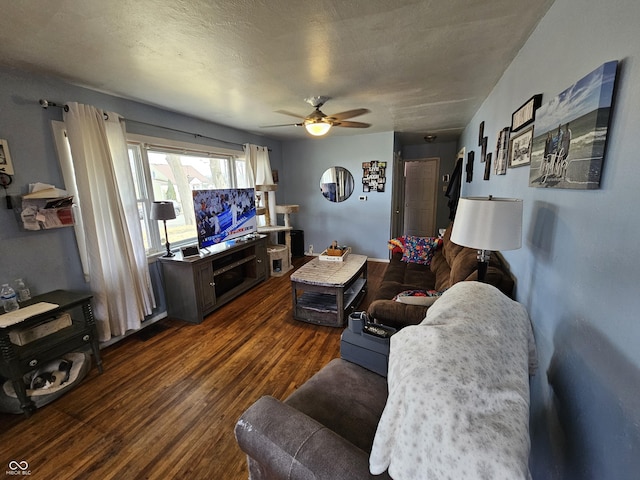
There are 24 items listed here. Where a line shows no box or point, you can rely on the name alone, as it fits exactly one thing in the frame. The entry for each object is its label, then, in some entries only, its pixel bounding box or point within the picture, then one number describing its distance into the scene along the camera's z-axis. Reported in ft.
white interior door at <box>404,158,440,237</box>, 20.19
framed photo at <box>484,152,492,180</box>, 8.13
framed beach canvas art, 2.64
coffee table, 8.80
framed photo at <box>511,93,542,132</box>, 4.42
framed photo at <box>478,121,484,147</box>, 9.38
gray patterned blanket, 1.79
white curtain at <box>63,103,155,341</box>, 7.15
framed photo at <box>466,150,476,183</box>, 11.63
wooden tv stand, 9.31
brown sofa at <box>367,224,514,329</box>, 5.35
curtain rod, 6.59
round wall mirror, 16.15
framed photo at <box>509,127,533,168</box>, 4.72
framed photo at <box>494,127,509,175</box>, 6.29
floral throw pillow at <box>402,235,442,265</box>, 11.08
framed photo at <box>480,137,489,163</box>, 8.79
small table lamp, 8.87
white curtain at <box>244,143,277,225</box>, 14.15
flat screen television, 10.07
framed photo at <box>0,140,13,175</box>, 5.98
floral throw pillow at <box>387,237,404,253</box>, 11.83
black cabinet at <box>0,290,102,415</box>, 5.43
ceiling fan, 8.53
